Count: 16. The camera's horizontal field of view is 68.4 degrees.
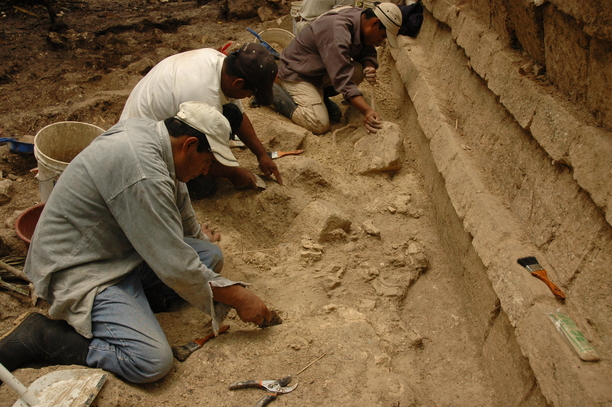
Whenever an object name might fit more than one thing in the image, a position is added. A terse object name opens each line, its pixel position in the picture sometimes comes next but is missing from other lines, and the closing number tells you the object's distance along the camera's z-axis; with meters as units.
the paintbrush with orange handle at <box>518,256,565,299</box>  2.00
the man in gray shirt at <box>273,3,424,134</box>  4.21
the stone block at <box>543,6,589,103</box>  2.19
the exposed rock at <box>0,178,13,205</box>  3.60
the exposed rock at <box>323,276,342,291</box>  2.69
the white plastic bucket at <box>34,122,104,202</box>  2.98
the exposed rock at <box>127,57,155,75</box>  5.88
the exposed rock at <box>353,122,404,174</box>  3.80
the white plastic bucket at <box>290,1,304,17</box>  6.20
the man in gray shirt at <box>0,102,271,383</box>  1.96
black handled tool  2.00
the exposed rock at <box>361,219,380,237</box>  3.16
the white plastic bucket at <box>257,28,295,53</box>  5.98
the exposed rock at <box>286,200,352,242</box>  3.07
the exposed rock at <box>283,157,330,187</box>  3.61
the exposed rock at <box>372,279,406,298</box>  2.67
